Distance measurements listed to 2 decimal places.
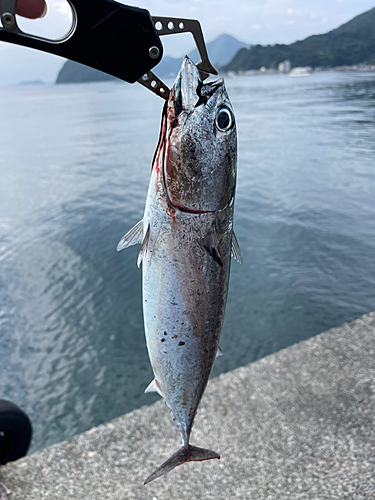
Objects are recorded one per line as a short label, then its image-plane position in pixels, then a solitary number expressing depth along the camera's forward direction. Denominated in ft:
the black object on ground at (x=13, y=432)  2.12
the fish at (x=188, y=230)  0.81
